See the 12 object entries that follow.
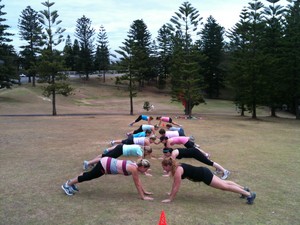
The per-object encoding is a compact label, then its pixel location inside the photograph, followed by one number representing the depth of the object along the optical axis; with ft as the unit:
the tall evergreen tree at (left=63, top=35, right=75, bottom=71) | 221.05
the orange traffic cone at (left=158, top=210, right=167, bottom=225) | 15.28
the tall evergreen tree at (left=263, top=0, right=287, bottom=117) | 96.22
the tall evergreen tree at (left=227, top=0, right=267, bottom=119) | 94.68
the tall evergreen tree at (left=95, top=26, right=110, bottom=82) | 223.71
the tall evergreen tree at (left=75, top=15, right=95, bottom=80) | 215.65
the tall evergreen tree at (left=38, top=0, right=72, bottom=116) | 97.24
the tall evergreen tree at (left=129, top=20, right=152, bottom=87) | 189.98
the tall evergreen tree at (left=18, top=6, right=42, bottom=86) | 168.04
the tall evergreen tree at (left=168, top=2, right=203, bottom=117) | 103.91
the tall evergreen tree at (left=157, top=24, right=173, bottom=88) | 195.62
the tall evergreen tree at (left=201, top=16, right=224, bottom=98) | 179.73
